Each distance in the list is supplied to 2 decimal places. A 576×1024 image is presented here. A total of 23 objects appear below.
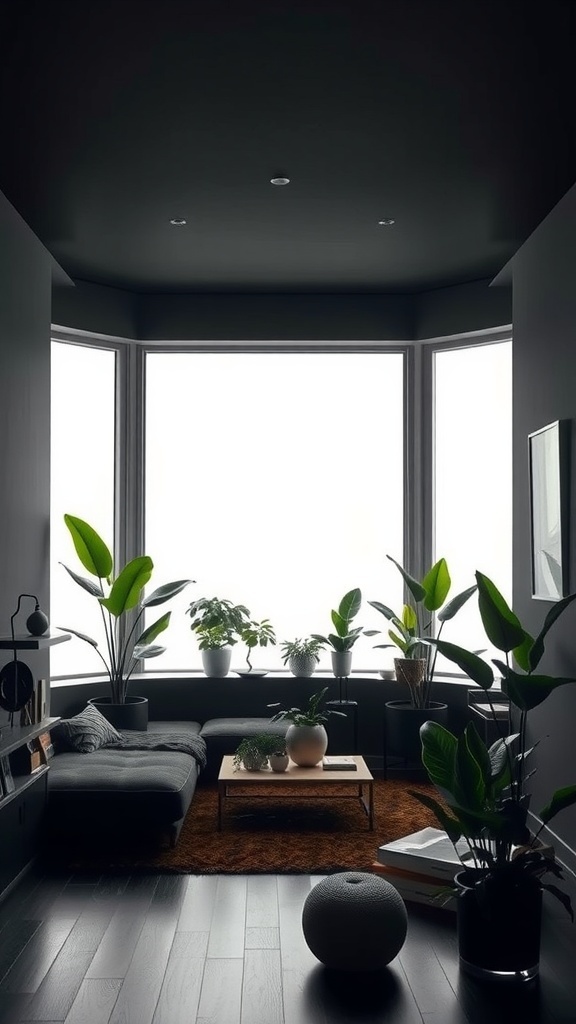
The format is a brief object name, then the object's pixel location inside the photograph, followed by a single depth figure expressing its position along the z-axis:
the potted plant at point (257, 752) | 5.25
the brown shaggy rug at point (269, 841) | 4.58
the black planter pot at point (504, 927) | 3.30
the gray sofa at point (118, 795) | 4.73
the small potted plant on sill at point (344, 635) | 6.75
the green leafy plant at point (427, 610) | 6.22
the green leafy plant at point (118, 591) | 6.22
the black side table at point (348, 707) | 6.57
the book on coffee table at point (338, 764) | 5.35
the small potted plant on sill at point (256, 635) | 6.89
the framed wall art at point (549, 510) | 4.55
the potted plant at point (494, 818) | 3.31
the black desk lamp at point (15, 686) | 4.21
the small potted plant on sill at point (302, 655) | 6.85
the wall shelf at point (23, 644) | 4.22
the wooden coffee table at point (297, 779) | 5.11
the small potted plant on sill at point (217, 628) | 6.83
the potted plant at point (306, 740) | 5.36
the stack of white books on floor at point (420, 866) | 4.00
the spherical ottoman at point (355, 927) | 3.33
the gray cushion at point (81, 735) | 5.57
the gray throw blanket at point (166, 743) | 5.71
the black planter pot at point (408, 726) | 6.26
